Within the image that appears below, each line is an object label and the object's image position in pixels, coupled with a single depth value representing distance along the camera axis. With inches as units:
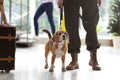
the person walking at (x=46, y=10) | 197.3
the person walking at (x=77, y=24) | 115.9
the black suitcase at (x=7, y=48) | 107.9
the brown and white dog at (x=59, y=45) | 109.3
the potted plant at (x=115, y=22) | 214.7
